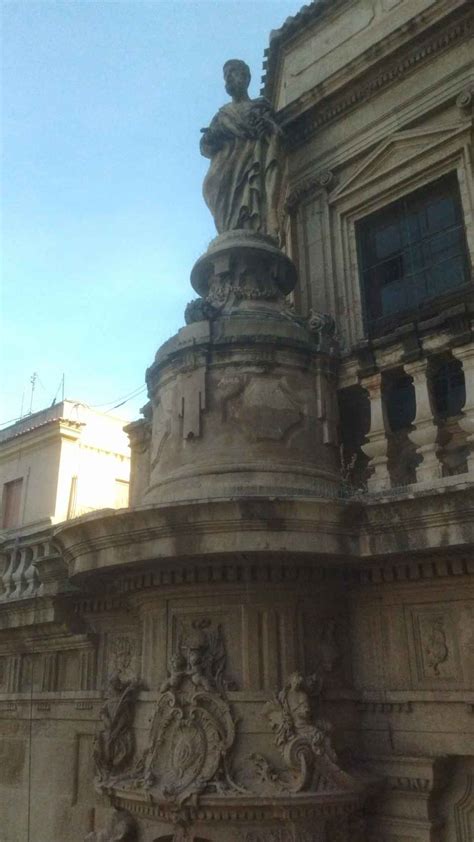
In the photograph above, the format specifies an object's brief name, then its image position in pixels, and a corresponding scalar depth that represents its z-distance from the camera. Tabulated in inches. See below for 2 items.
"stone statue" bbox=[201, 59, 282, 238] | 370.3
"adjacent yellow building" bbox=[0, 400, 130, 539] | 791.7
